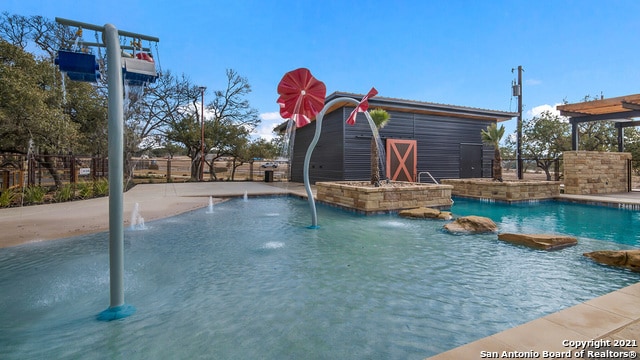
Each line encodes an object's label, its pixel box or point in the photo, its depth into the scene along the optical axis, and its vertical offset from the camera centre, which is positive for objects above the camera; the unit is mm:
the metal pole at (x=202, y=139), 18812 +2405
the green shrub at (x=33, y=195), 8703 -461
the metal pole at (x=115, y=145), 2299 +252
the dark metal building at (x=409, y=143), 13445 +1600
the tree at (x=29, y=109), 7820 +1945
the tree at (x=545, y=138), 15625 +1898
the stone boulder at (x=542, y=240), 4793 -1065
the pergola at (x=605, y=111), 10188 +2413
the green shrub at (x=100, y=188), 10891 -336
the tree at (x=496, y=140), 11133 +1292
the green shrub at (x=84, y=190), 10188 -379
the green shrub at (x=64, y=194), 9367 -492
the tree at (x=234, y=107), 21891 +5157
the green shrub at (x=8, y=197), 8041 -480
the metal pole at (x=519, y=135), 15725 +2098
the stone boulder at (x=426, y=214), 7426 -935
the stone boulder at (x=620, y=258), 3789 -1080
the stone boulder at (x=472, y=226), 5945 -1002
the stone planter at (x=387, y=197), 8102 -589
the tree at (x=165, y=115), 19422 +4229
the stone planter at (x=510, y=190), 10141 -509
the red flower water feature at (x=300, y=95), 6141 +1677
